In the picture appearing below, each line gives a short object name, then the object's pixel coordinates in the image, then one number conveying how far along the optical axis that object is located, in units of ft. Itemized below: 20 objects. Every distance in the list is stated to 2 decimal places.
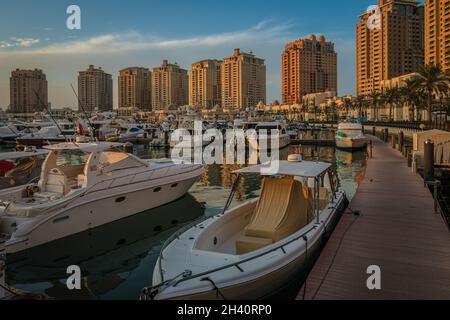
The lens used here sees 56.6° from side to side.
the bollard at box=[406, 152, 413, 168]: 86.35
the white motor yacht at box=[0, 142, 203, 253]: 44.96
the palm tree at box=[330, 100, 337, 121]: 498.61
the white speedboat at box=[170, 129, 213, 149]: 169.07
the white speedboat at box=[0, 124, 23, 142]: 210.38
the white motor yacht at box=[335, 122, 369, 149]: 156.04
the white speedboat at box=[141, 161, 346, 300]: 25.63
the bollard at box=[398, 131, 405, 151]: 125.70
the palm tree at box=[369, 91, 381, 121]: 357.04
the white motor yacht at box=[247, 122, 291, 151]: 162.40
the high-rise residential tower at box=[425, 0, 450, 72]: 421.59
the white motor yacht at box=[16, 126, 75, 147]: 183.32
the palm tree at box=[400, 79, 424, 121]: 207.10
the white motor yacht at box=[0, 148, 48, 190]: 57.16
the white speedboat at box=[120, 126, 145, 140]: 209.38
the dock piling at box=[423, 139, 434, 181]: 68.80
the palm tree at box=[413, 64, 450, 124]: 190.60
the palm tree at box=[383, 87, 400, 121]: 306.41
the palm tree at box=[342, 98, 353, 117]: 447.42
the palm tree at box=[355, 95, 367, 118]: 406.62
